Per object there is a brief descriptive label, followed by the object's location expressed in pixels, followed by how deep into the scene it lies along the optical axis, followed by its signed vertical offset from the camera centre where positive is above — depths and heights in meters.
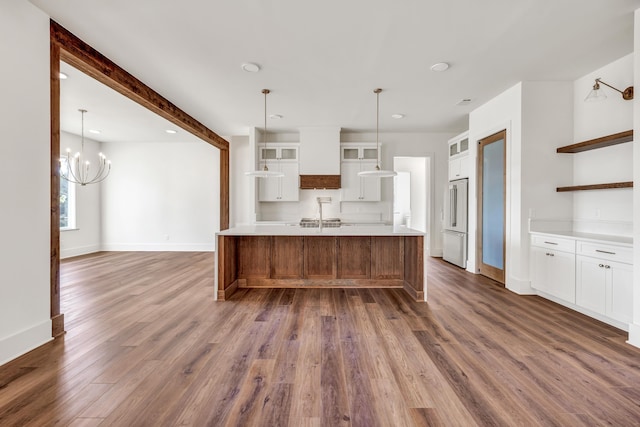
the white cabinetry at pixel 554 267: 3.18 -0.63
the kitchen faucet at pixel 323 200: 3.82 +0.16
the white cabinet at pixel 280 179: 6.16 +0.68
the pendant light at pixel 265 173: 4.09 +0.54
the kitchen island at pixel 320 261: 4.02 -0.69
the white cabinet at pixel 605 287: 2.61 -0.71
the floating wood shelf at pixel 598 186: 2.88 +0.29
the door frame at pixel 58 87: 2.51 +1.47
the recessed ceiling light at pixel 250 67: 3.35 +1.67
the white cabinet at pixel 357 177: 6.16 +0.75
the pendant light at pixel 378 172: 3.95 +0.54
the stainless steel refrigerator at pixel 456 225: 5.20 -0.24
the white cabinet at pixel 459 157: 5.33 +1.05
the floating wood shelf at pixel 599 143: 2.86 +0.76
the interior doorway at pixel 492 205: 4.21 +0.11
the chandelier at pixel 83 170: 6.50 +0.93
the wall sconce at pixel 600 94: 2.95 +1.20
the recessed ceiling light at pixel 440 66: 3.31 +1.67
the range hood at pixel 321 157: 6.02 +1.11
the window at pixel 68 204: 6.58 +0.14
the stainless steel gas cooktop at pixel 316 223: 5.82 -0.23
